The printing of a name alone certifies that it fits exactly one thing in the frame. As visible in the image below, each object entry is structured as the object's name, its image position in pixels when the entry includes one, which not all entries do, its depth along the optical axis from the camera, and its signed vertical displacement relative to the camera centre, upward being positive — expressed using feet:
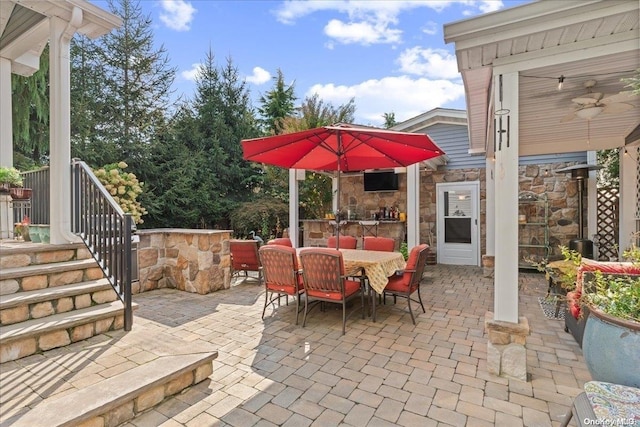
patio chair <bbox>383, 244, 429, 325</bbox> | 12.38 -2.54
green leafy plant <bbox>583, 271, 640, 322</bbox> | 5.84 -1.70
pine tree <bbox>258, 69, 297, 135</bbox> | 45.42 +15.91
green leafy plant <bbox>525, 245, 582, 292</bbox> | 8.21 -1.94
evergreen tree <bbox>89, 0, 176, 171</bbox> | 30.96 +12.97
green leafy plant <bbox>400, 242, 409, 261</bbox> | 20.47 -2.46
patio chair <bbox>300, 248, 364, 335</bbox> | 11.41 -2.33
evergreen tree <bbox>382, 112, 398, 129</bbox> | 55.42 +16.56
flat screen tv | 27.91 +2.80
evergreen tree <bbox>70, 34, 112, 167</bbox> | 27.78 +9.80
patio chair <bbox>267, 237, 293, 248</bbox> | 16.11 -1.49
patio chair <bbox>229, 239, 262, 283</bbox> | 18.19 -2.44
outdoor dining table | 12.43 -2.19
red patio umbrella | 12.12 +2.89
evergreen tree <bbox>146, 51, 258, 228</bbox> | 32.73 +6.36
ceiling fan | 9.41 +3.36
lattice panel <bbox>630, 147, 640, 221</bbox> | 17.71 +1.68
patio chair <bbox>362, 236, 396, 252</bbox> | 17.07 -1.72
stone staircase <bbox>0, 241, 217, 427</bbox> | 6.09 -3.53
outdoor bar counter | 26.25 -1.54
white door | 25.86 -0.95
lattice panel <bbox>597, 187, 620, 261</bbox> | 21.53 -0.68
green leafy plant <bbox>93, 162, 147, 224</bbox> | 15.15 +1.35
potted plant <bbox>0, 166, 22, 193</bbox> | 11.23 +1.24
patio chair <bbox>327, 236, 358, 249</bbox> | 17.72 -1.68
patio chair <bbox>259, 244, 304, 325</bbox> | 12.13 -2.24
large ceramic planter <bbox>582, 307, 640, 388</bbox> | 5.37 -2.43
